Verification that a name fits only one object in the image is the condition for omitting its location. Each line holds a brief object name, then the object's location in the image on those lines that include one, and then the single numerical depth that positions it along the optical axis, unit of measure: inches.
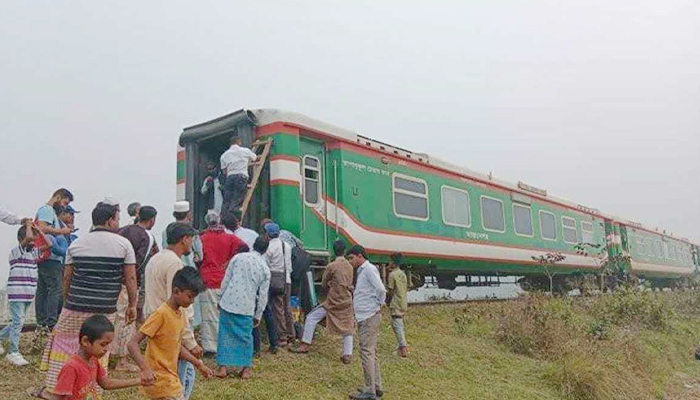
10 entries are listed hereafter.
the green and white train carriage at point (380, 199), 318.7
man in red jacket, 234.4
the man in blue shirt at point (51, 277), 219.3
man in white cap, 221.1
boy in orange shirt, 138.3
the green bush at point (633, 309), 487.2
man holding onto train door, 292.7
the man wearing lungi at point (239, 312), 215.2
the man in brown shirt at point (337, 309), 264.2
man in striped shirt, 151.1
